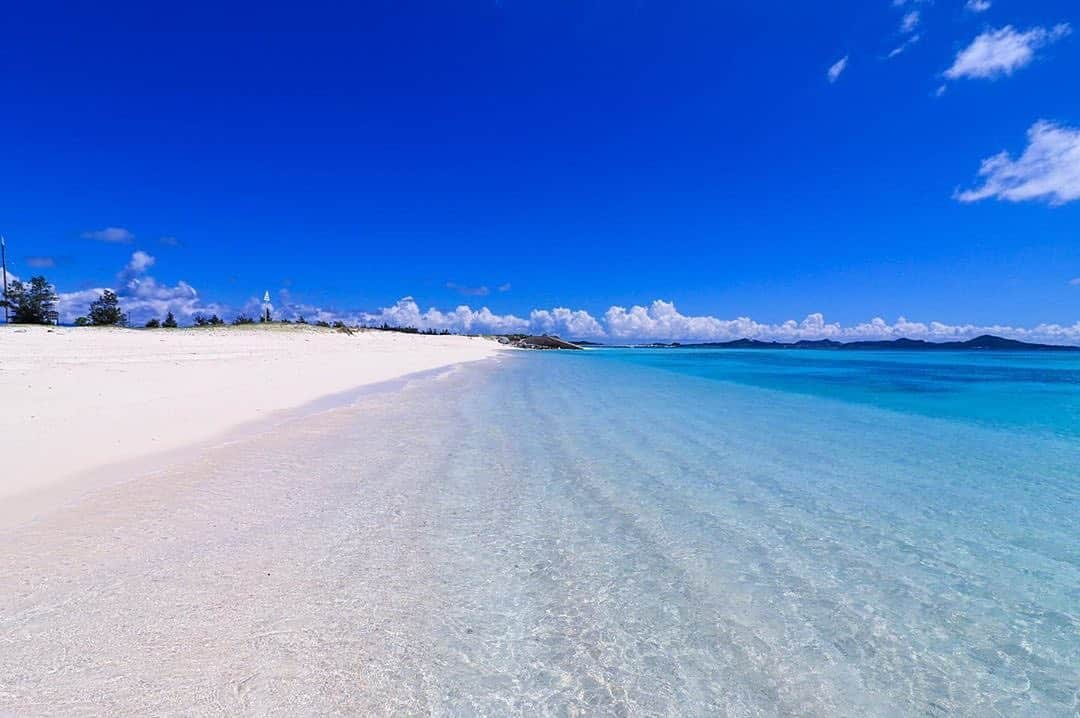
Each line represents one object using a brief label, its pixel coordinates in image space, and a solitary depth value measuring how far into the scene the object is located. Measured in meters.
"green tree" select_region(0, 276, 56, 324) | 39.61
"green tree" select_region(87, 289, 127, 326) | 41.94
